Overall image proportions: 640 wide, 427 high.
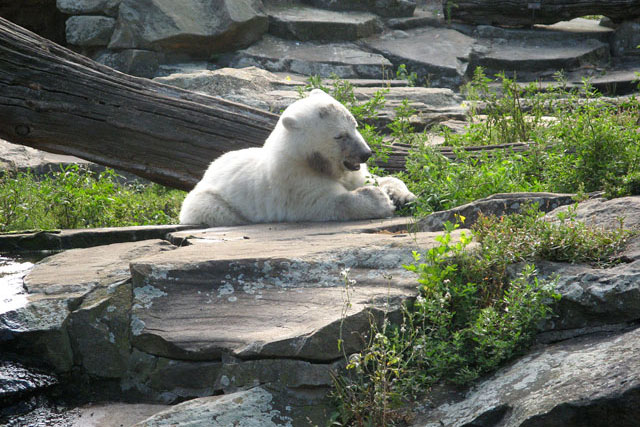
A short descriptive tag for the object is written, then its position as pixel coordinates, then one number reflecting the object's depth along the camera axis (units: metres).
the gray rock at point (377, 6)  27.31
